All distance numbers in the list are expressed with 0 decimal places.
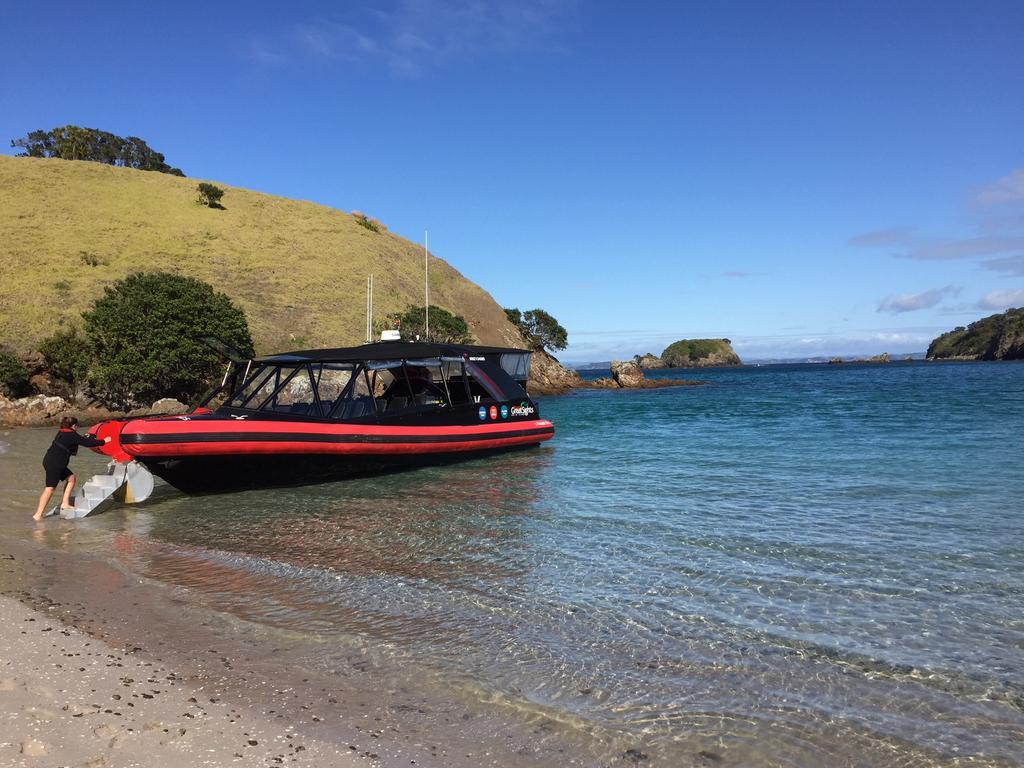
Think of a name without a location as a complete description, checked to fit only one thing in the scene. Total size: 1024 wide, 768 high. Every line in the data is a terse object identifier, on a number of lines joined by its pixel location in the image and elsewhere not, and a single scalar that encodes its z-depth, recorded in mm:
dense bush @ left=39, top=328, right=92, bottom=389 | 31797
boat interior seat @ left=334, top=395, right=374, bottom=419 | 14547
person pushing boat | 9820
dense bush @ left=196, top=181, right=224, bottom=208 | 67875
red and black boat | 11453
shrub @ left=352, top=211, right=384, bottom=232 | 75312
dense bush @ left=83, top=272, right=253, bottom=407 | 31688
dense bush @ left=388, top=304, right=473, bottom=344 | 51281
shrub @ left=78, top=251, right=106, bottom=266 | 47594
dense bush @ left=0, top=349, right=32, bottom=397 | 29734
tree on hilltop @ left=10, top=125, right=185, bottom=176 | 81375
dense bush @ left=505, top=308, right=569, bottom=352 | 69875
